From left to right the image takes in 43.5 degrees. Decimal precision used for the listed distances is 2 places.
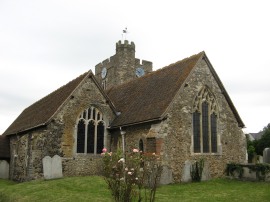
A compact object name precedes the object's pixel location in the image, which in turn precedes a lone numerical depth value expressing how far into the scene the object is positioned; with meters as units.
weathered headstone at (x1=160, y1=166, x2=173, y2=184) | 17.64
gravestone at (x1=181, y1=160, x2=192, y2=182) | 19.11
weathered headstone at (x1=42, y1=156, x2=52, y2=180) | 18.67
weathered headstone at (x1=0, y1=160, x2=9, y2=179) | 26.38
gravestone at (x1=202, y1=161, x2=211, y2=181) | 19.47
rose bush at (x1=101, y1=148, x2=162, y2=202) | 9.95
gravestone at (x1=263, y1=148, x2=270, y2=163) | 20.97
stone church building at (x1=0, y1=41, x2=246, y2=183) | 19.38
